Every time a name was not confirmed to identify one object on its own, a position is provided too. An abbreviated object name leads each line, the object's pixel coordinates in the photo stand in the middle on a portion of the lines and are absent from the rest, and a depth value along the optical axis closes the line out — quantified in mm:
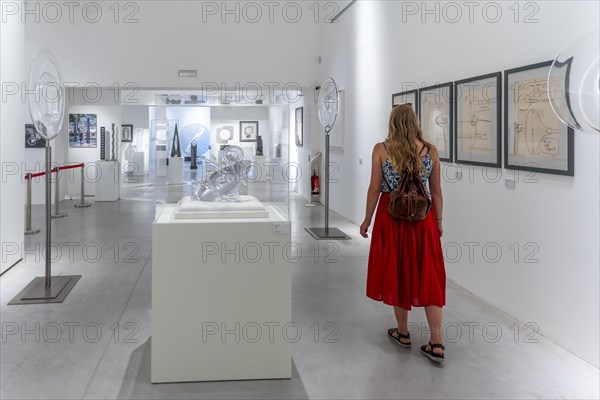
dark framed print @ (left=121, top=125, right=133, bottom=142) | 20973
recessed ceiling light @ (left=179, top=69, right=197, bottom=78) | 12133
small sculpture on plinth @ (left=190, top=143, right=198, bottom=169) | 3937
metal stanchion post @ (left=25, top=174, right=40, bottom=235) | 8680
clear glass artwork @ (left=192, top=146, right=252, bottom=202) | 3859
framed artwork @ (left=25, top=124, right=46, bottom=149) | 12398
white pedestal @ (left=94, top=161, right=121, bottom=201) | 13086
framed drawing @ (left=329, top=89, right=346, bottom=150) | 10516
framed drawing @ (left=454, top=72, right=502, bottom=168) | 4820
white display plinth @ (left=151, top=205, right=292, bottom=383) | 3273
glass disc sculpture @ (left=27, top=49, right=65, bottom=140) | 5199
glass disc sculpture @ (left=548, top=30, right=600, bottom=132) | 2121
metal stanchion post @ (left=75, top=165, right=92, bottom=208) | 12053
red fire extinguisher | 12664
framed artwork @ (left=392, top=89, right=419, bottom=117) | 6711
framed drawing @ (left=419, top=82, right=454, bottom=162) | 5816
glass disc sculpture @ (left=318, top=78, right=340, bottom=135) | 8312
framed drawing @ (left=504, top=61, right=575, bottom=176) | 3941
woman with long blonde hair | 3682
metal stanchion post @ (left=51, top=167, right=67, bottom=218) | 10501
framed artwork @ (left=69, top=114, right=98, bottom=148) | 13617
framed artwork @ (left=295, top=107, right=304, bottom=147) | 13712
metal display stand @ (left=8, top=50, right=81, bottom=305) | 5082
